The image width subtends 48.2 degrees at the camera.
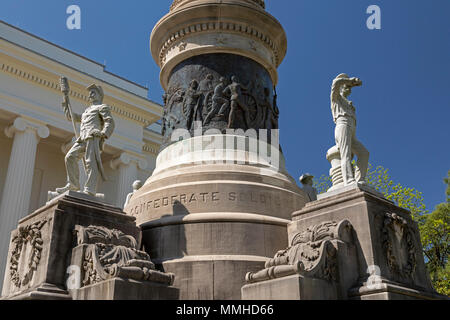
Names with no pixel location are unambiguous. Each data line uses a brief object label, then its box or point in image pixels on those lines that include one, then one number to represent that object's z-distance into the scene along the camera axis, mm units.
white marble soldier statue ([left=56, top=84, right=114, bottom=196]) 10734
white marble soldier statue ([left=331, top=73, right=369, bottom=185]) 10235
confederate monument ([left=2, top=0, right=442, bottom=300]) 8438
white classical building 30422
